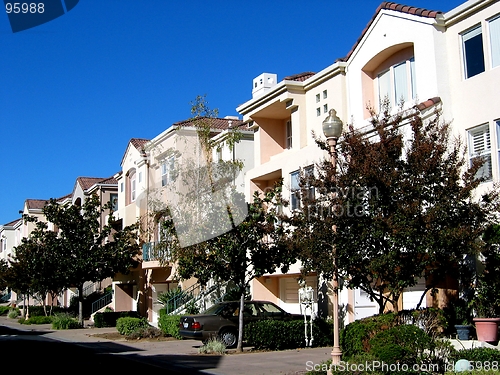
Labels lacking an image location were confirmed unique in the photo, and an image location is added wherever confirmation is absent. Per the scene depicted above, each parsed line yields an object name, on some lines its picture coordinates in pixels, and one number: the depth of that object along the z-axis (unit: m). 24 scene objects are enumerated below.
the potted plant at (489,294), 14.01
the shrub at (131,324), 24.88
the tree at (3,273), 44.02
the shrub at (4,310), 56.86
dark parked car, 19.50
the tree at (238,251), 18.47
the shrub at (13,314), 48.88
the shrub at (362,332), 13.25
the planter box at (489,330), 13.97
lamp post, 12.17
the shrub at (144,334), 24.25
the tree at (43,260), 32.03
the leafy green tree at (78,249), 31.97
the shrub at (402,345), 11.04
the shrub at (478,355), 11.39
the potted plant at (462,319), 14.68
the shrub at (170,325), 23.42
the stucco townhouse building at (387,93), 16.05
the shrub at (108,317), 32.41
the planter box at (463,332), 14.66
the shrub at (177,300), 27.23
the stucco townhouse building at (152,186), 26.59
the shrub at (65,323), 33.00
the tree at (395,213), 12.91
